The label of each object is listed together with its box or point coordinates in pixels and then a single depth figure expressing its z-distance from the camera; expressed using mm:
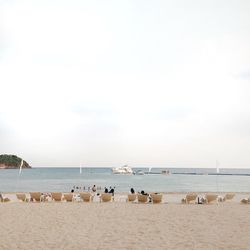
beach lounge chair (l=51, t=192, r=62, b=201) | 15003
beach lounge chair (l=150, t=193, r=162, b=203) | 14475
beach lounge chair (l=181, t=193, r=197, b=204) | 14751
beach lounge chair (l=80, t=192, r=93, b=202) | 14923
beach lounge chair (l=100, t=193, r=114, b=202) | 14923
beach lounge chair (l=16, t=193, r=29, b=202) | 15199
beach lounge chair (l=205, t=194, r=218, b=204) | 14621
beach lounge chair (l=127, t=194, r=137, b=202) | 14795
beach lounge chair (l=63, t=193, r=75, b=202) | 14716
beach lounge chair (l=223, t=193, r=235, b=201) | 16625
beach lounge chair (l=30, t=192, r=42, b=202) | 14865
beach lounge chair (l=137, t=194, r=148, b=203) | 14509
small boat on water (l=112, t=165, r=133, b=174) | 125173
